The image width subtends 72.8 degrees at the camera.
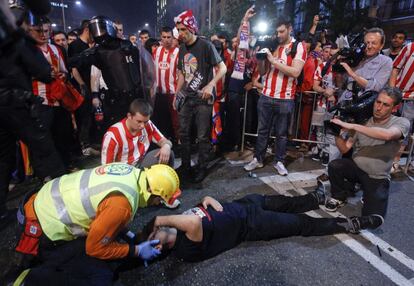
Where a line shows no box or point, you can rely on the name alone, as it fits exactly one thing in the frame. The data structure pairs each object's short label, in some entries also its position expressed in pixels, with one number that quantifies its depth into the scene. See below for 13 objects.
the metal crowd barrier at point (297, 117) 4.77
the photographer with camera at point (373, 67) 3.27
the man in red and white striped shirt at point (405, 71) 4.23
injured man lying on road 2.22
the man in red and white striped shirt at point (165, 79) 4.77
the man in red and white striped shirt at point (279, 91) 3.69
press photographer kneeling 2.75
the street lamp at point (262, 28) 7.89
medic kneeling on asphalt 1.77
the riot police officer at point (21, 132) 2.27
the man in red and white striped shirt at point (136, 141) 2.72
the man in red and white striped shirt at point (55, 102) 3.39
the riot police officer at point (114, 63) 3.31
